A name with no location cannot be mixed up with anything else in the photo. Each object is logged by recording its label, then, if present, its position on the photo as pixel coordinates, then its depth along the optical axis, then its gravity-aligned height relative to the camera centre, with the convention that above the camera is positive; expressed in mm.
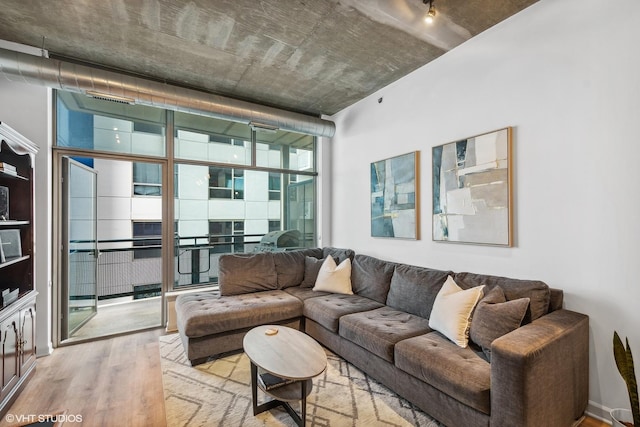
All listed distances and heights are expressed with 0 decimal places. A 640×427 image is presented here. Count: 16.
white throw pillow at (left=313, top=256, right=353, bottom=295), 3510 -785
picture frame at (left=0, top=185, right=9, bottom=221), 2320 +96
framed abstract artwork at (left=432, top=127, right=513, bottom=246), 2484 +218
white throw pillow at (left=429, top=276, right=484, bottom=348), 2145 -758
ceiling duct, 2549 +1265
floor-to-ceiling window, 3460 +363
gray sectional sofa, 1616 -945
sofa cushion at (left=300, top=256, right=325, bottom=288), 3887 -769
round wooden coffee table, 1825 -961
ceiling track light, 2170 +1503
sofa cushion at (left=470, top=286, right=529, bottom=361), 1934 -712
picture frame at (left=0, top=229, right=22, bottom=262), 2320 -242
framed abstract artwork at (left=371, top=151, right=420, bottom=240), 3332 +204
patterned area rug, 1986 -1399
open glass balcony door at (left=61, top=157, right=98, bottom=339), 3287 -382
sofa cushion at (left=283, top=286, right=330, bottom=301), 3430 -954
